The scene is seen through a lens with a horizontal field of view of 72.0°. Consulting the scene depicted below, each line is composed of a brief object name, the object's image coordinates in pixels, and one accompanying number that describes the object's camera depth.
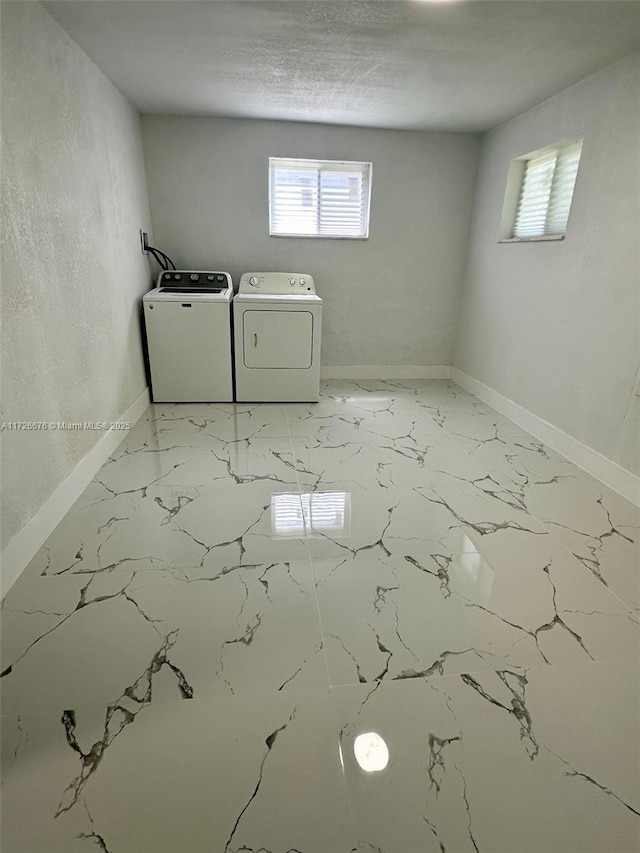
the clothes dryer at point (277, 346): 3.30
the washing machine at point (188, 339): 3.23
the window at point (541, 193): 2.82
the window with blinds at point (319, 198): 3.71
